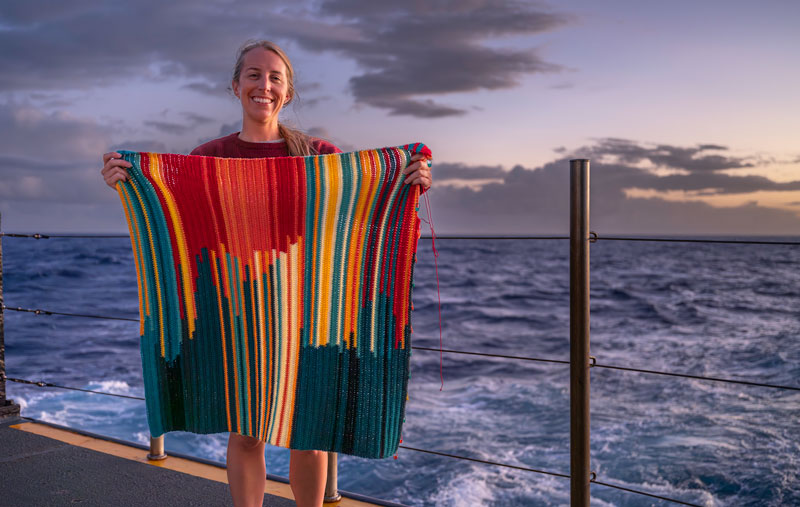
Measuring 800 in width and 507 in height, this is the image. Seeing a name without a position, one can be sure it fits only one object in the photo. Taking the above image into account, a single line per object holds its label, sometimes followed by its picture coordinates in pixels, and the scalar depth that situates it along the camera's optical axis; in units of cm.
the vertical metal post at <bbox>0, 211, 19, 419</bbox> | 240
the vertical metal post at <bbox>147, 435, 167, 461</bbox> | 201
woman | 131
